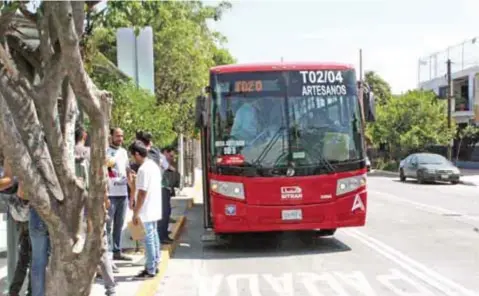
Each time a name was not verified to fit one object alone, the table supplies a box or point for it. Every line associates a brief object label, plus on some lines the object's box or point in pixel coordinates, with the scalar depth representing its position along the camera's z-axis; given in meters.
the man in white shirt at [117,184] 9.61
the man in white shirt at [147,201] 8.78
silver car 31.25
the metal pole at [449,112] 43.49
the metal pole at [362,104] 12.02
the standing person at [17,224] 6.71
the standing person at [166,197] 12.05
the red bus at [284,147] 11.53
